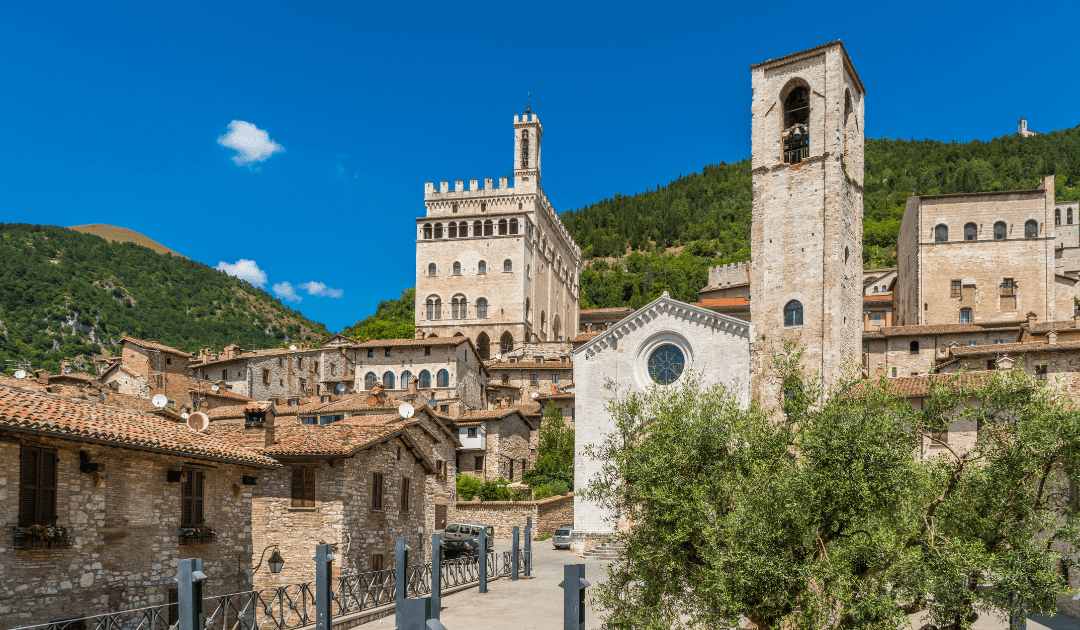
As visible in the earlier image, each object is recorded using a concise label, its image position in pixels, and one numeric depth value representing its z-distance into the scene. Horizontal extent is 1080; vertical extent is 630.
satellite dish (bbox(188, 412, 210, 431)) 24.91
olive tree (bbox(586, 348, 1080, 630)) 13.59
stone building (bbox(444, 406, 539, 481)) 54.56
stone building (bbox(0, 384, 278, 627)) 16.06
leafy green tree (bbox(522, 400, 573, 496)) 54.12
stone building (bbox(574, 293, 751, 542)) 46.16
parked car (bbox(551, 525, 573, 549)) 44.66
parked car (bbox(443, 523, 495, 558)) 37.69
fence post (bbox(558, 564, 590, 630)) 16.89
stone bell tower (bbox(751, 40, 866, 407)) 45.59
